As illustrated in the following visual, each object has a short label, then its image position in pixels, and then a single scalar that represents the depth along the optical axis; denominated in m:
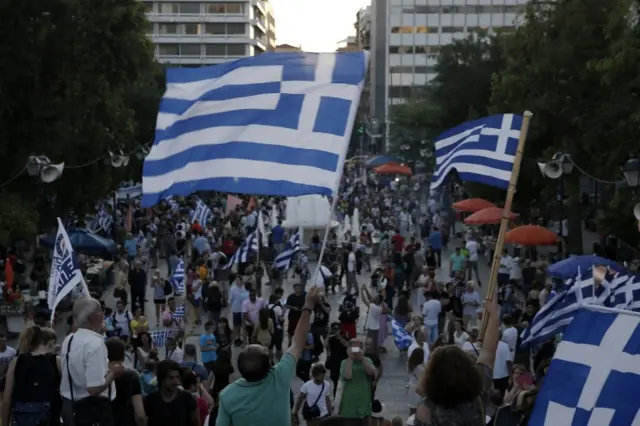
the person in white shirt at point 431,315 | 19.80
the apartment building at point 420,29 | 116.81
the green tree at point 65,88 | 32.16
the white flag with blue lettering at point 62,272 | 13.62
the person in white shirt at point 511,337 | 15.97
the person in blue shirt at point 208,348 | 16.16
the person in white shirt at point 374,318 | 19.80
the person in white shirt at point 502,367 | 14.84
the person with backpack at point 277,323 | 18.62
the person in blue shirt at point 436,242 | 34.47
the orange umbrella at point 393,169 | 72.62
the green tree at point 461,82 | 56.31
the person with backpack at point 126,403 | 7.56
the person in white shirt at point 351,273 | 28.91
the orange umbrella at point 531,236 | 27.77
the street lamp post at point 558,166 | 28.00
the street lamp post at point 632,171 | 20.77
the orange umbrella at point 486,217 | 32.03
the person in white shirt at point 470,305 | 21.58
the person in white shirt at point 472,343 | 13.10
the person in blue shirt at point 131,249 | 32.91
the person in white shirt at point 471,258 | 30.94
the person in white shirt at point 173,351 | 14.59
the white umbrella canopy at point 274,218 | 40.58
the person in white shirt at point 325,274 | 25.11
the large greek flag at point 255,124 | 9.19
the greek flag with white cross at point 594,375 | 4.73
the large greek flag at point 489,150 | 13.66
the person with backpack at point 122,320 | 18.34
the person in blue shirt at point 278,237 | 35.56
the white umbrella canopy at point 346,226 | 39.10
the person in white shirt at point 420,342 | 14.10
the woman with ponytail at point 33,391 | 7.46
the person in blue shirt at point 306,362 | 16.52
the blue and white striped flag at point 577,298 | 9.85
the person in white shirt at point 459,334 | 14.74
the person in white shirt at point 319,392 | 12.32
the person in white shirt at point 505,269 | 27.08
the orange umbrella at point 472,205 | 36.59
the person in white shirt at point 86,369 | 7.00
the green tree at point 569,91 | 30.86
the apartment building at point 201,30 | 124.69
